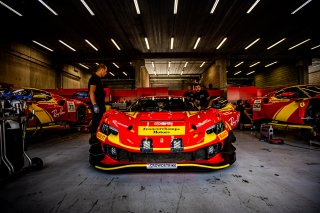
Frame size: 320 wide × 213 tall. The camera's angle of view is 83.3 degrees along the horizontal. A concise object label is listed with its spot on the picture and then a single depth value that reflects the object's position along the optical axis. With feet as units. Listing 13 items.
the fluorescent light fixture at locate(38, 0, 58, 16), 24.17
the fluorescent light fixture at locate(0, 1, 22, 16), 24.23
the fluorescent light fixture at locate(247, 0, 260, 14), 24.72
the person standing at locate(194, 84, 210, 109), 19.40
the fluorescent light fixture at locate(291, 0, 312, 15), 24.80
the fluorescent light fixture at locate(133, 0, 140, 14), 24.40
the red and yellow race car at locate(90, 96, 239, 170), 6.48
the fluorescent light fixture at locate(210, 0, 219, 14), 24.62
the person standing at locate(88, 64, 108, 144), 11.50
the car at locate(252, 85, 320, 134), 12.30
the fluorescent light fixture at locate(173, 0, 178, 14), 24.49
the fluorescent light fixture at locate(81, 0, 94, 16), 24.34
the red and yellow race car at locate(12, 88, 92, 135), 13.50
